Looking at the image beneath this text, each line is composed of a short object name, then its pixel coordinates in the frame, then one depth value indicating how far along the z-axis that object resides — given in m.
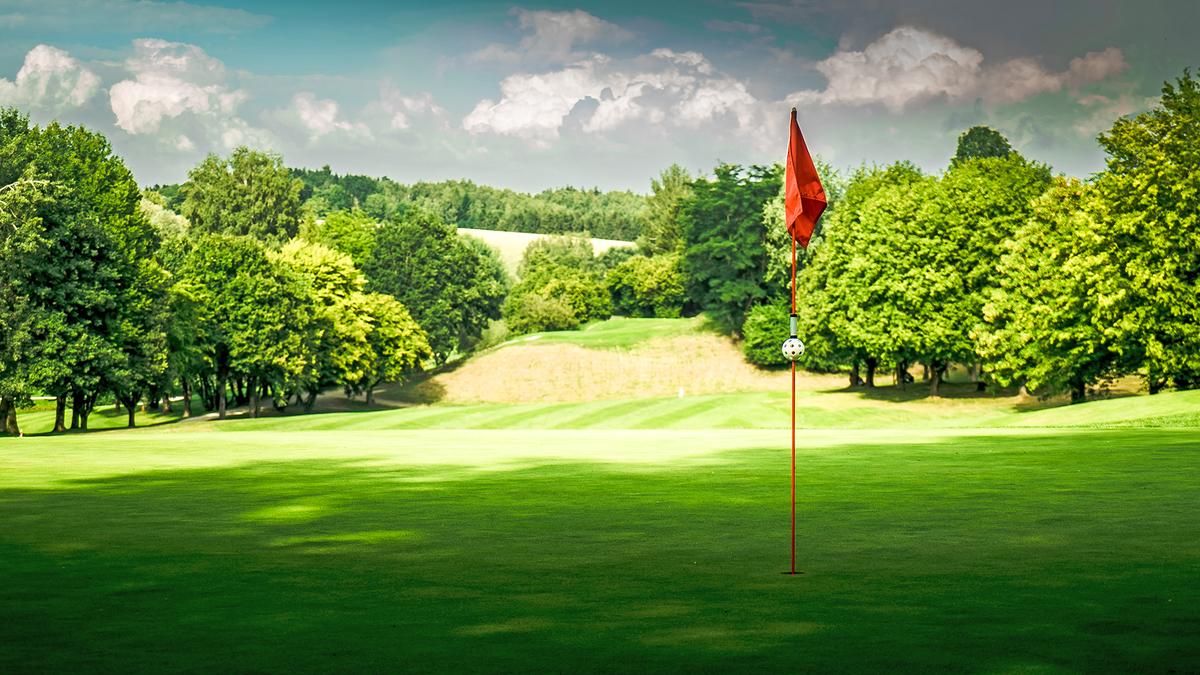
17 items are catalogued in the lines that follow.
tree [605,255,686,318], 148.50
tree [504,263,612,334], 139.00
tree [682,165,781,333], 117.12
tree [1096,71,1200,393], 57.22
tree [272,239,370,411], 89.25
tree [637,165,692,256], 167.12
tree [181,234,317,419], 83.38
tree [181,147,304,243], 129.62
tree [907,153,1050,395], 74.81
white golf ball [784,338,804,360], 15.36
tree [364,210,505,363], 118.12
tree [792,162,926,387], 77.44
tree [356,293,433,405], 98.25
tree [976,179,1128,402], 60.16
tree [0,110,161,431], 62.53
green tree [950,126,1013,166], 151.25
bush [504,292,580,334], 138.62
